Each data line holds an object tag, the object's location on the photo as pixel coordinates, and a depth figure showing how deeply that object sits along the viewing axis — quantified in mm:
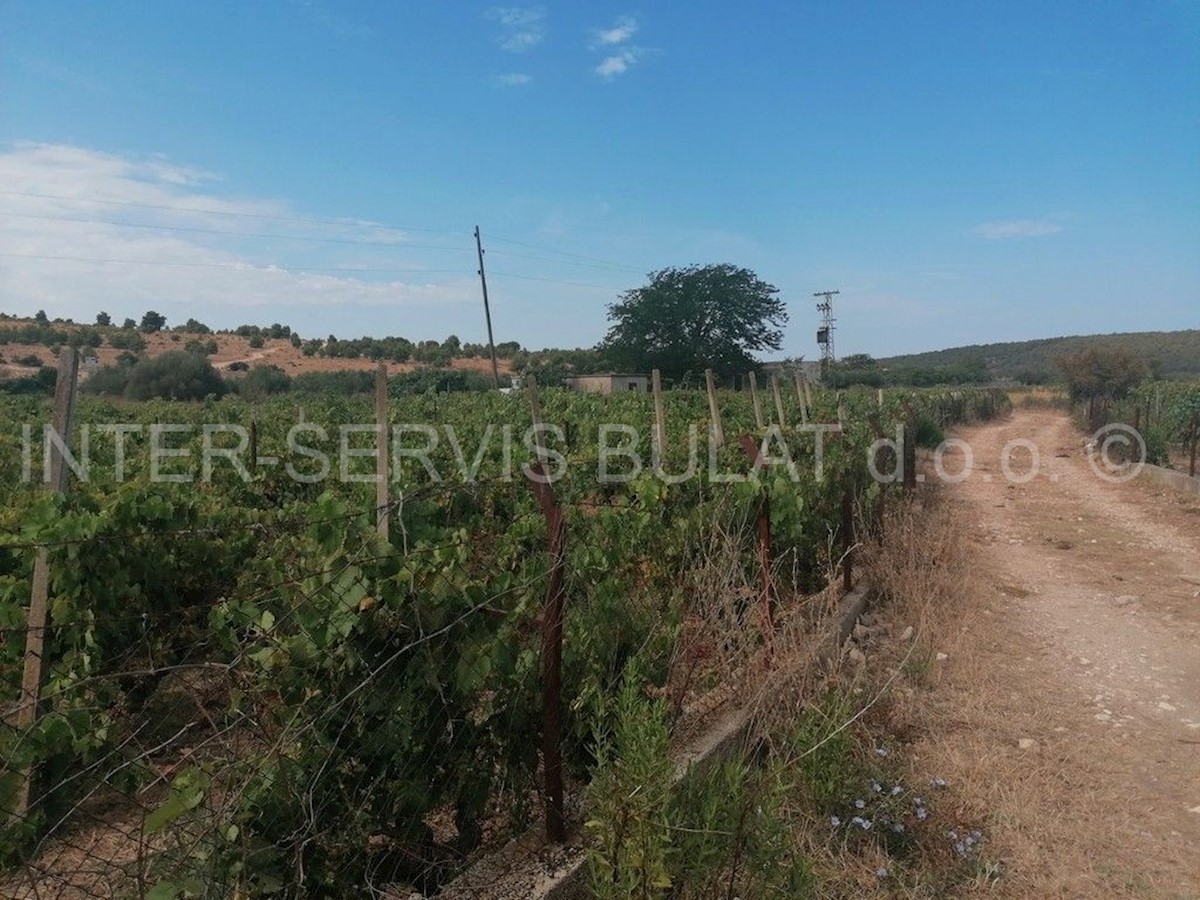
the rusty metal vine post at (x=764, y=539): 4574
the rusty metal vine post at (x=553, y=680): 2871
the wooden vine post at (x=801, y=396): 14914
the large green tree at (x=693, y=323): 48969
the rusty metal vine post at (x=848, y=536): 6801
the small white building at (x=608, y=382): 40556
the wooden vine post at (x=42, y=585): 3071
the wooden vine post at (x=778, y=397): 13298
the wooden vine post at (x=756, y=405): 12833
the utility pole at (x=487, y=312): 35691
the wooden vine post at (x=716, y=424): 9719
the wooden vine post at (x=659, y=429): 8984
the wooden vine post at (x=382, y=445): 5410
